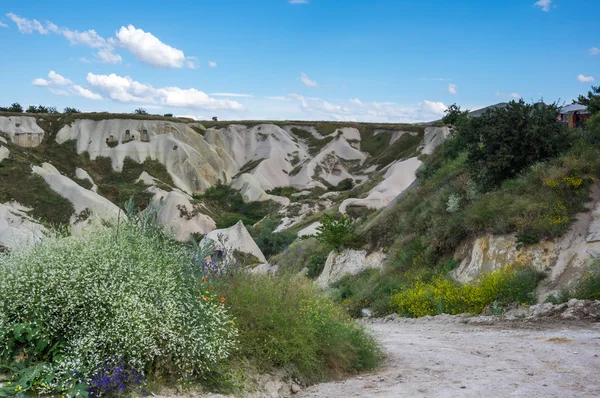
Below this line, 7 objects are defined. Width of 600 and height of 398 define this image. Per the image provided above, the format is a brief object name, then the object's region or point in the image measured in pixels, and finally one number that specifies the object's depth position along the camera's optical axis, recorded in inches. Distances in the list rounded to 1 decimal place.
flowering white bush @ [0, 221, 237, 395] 235.0
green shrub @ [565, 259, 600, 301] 490.6
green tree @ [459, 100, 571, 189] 711.7
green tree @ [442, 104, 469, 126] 1524.5
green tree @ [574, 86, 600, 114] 968.5
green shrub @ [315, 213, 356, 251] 949.8
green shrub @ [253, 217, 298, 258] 2086.6
